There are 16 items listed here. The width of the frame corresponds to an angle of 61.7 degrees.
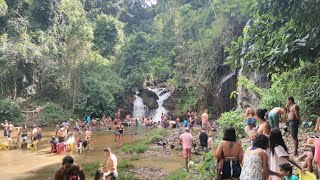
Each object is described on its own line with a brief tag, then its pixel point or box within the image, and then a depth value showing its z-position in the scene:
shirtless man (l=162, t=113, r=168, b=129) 20.79
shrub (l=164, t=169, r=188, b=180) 7.49
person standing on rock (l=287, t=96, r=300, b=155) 6.31
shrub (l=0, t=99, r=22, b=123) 22.92
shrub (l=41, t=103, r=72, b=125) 24.06
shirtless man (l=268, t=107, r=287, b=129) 6.59
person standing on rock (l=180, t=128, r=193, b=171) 8.99
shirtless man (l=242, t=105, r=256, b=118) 6.78
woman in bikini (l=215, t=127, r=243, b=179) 3.81
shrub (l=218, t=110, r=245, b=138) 10.37
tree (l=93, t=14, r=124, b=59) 34.72
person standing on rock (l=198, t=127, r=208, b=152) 11.20
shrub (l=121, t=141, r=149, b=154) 12.41
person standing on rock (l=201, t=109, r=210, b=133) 15.04
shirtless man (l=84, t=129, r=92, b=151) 13.36
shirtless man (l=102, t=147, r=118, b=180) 6.31
